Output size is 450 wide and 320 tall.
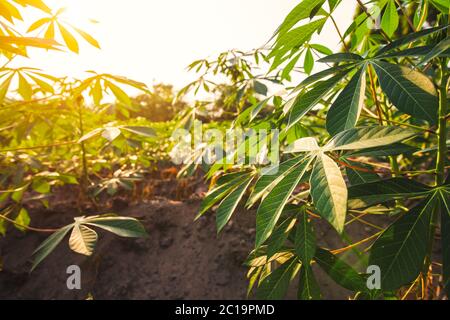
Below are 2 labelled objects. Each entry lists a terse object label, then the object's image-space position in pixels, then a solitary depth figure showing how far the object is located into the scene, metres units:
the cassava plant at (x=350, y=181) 0.53
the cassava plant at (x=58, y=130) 0.86
